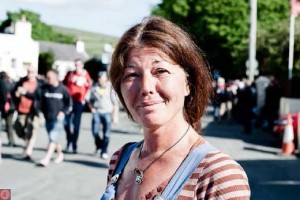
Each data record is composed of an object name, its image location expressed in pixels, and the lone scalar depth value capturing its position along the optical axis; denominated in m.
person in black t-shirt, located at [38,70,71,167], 12.36
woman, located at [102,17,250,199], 2.22
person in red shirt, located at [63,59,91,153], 14.00
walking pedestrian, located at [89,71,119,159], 13.55
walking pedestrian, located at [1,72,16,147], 15.63
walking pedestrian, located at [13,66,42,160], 13.59
